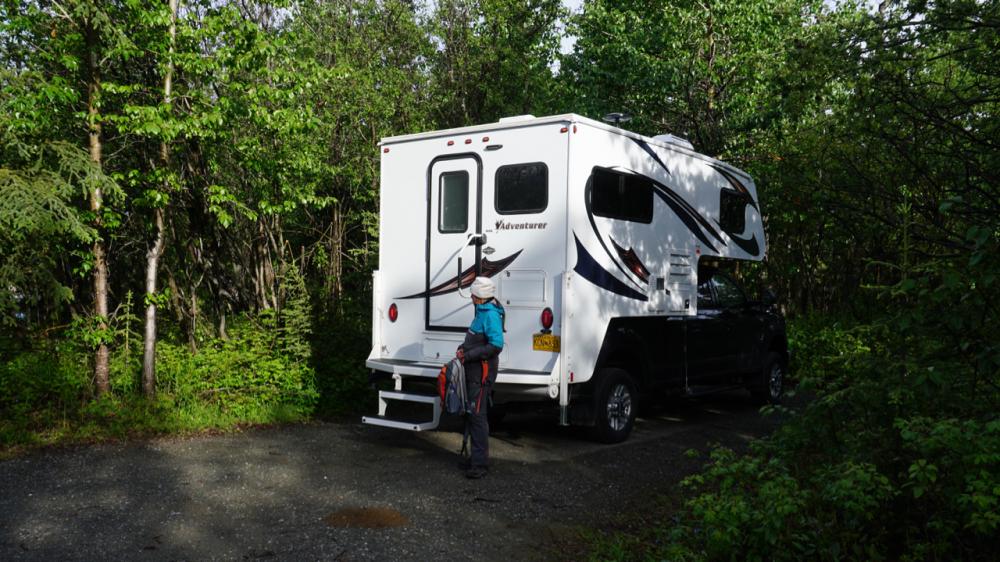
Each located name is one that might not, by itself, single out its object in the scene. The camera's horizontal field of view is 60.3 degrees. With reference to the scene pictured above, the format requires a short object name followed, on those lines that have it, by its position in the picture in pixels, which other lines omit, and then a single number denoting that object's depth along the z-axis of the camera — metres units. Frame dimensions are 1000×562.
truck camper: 8.21
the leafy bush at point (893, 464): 3.92
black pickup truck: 8.75
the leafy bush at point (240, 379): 9.85
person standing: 7.40
